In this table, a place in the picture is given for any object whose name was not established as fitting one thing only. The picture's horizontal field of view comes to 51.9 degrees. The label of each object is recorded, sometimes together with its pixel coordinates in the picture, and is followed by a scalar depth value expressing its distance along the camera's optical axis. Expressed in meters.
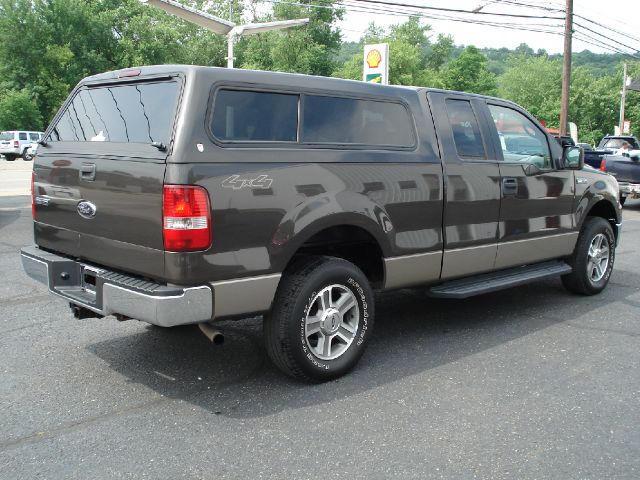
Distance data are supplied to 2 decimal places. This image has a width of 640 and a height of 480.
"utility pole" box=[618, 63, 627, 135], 54.29
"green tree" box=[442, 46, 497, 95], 78.81
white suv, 38.62
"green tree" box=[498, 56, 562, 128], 83.75
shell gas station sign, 16.75
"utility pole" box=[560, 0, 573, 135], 24.52
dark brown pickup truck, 3.65
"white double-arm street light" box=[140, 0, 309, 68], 16.42
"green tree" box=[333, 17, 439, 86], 60.41
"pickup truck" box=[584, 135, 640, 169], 19.02
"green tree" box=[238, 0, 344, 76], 55.78
